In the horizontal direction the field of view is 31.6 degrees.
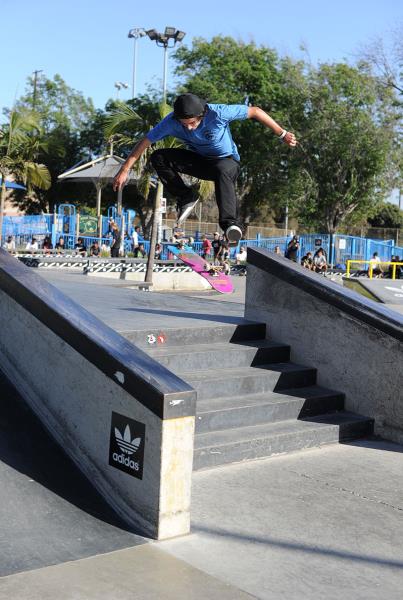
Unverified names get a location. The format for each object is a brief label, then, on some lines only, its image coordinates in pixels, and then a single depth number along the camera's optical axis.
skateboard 9.67
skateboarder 6.40
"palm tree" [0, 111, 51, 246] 21.39
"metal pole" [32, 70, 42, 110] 60.72
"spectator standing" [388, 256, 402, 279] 28.77
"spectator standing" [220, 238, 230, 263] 19.09
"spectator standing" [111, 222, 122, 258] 27.09
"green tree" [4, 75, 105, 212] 49.19
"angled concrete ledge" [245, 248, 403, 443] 5.95
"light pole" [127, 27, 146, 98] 52.31
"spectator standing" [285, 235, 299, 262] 28.72
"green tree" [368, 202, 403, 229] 60.88
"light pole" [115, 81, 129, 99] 59.67
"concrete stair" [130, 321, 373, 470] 5.15
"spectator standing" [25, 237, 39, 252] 27.22
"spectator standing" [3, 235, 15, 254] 26.28
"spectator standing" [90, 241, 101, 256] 26.73
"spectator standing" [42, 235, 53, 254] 27.61
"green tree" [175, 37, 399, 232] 43.16
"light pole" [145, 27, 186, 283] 19.66
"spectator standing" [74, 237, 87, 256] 26.34
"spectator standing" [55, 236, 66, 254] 27.64
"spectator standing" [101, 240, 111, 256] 28.32
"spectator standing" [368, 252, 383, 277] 29.15
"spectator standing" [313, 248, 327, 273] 27.30
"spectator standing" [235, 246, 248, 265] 29.84
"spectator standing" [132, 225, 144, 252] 29.63
